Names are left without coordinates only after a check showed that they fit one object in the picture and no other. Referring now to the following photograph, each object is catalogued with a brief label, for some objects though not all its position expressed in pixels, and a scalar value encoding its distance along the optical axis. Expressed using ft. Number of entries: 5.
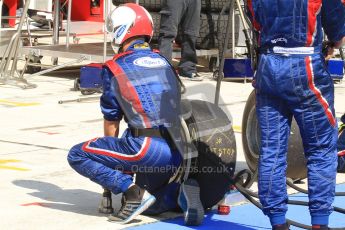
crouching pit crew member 33.02
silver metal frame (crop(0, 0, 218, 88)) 68.57
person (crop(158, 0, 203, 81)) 70.84
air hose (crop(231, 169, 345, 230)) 32.04
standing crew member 29.66
